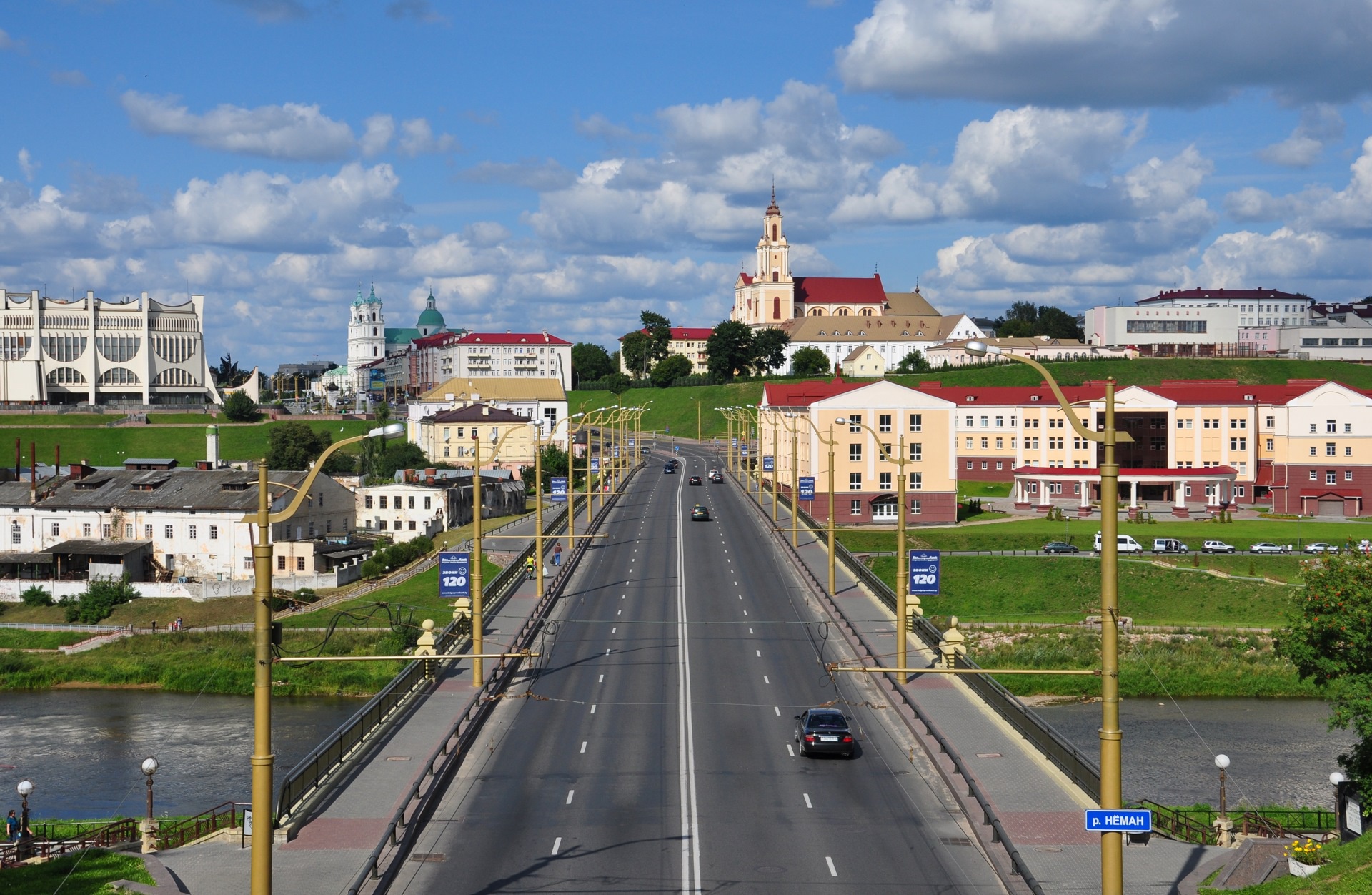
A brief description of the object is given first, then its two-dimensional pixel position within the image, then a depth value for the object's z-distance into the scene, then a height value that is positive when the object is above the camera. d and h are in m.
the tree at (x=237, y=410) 198.75 +5.54
